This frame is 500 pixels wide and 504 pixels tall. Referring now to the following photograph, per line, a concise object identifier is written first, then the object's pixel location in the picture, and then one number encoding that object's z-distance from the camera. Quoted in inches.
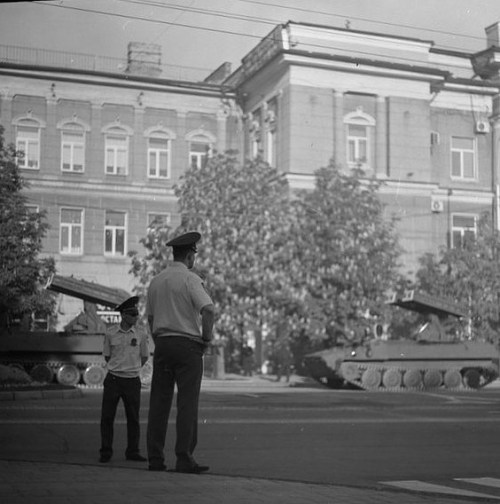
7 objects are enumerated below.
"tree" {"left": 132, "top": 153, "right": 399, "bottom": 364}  1453.0
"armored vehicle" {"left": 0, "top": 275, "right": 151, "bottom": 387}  1154.0
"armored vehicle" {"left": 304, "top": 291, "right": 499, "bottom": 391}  1219.9
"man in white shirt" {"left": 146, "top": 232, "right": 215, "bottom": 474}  340.8
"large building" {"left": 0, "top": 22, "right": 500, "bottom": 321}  1632.6
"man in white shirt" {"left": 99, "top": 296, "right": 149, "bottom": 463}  390.3
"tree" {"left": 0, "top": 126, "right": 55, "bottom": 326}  1321.4
